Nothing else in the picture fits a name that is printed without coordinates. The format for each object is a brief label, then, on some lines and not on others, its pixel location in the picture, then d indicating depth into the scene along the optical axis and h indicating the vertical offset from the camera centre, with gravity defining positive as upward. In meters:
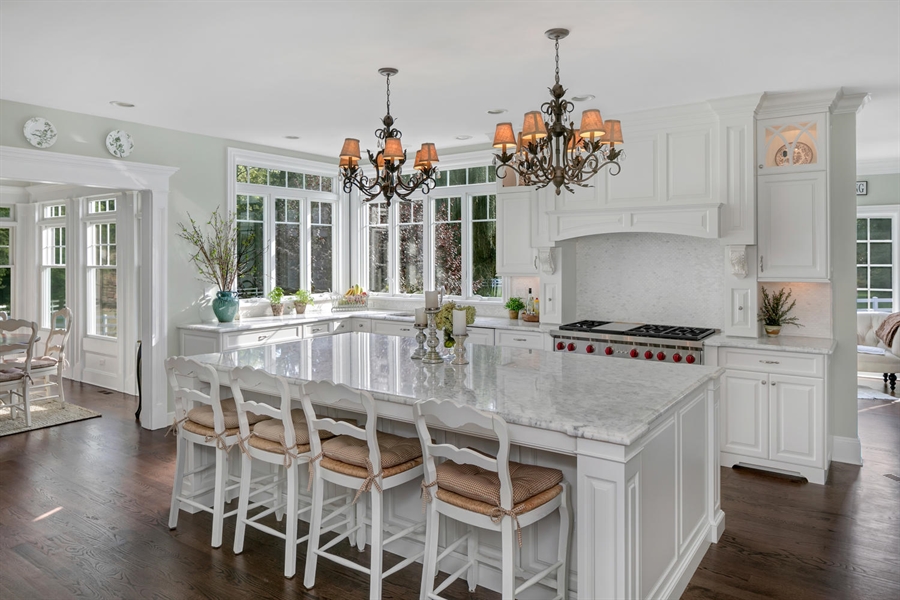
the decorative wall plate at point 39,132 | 4.65 +1.29
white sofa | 6.96 -0.71
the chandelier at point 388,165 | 3.59 +0.79
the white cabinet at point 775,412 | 4.21 -0.86
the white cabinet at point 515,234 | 5.71 +0.58
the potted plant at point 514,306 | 6.11 -0.12
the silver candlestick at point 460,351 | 3.31 -0.31
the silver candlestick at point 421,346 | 3.51 -0.31
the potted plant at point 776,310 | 4.76 -0.14
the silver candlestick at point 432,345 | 3.35 -0.28
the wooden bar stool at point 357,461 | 2.59 -0.75
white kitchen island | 2.14 -0.55
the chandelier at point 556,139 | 3.00 +0.79
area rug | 5.58 -1.17
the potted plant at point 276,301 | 6.53 -0.06
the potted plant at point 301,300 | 6.75 -0.05
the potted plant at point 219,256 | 5.84 +0.39
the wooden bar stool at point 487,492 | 2.23 -0.77
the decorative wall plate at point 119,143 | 5.16 +1.32
